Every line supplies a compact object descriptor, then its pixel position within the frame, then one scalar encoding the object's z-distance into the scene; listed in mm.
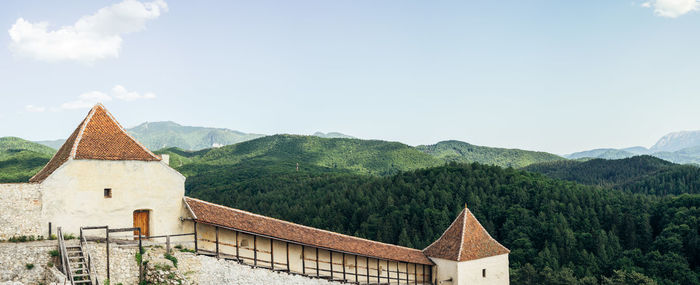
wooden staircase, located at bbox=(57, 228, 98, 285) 18000
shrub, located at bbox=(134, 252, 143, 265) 20516
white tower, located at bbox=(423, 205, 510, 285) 31938
